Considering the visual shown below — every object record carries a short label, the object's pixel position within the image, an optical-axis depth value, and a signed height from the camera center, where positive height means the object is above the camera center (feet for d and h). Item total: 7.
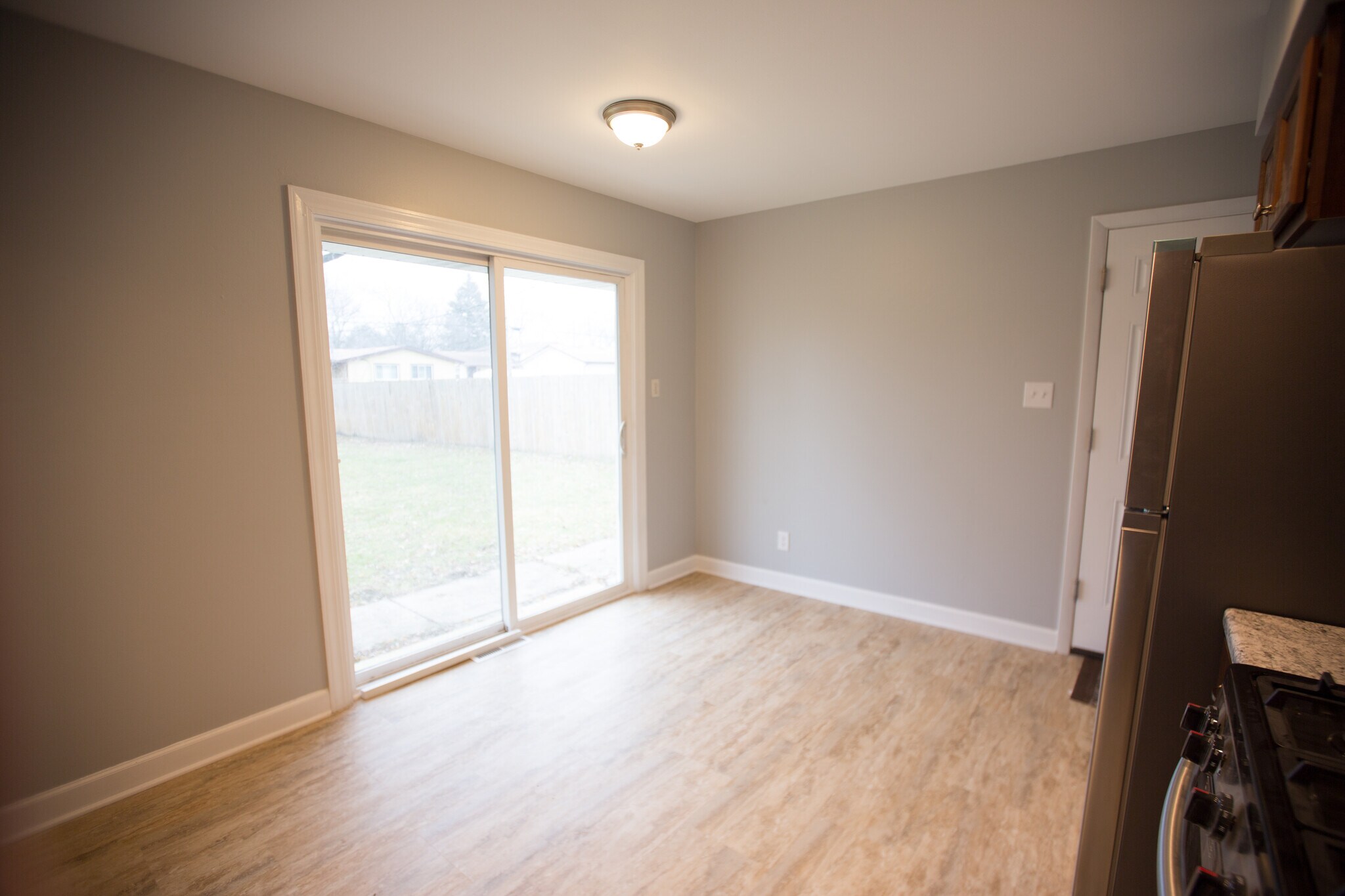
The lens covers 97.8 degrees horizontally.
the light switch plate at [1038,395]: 9.70 -0.16
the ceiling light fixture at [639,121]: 7.33 +3.35
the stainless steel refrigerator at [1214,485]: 3.60 -0.65
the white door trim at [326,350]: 7.45 +0.45
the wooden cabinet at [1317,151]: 3.68 +1.53
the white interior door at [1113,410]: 8.87 -0.39
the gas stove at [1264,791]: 2.20 -1.72
